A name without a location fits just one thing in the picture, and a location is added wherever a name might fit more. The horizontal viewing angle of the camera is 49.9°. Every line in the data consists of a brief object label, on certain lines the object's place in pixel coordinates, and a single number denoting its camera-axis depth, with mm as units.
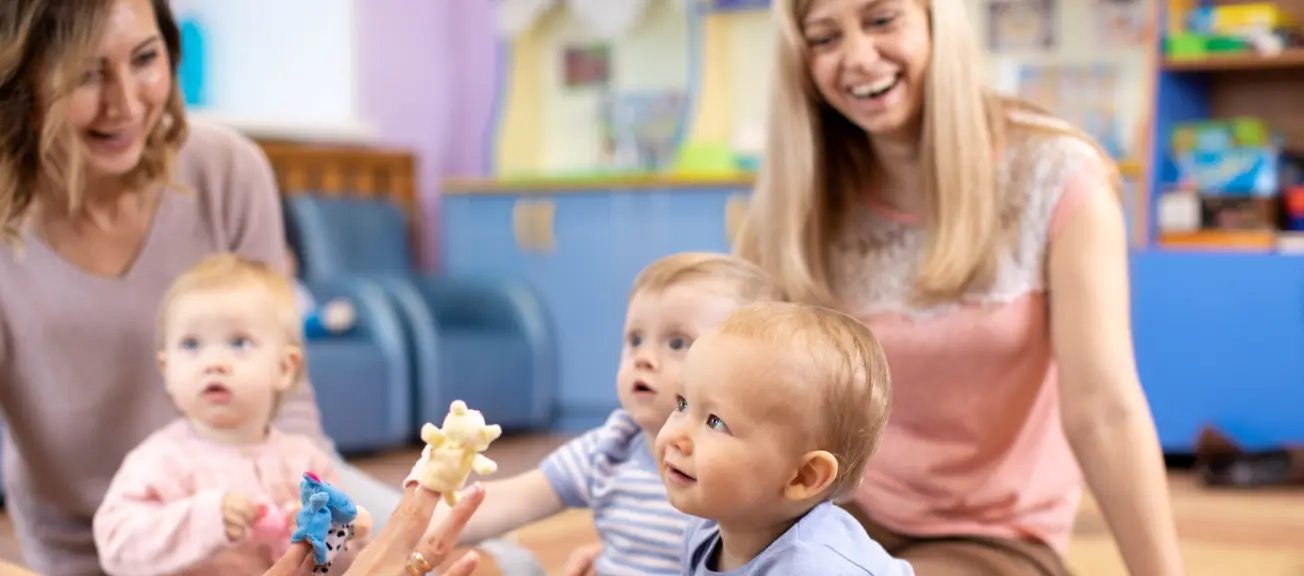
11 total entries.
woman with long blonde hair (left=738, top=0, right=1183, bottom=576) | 1589
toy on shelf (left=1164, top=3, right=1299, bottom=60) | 3902
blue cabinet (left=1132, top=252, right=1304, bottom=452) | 3859
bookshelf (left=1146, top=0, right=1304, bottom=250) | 4098
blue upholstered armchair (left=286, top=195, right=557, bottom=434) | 4477
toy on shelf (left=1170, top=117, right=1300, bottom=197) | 3975
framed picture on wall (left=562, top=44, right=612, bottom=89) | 5398
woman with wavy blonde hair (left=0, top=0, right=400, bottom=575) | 1602
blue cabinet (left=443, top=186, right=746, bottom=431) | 4727
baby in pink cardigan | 1438
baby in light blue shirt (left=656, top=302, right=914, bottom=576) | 1099
